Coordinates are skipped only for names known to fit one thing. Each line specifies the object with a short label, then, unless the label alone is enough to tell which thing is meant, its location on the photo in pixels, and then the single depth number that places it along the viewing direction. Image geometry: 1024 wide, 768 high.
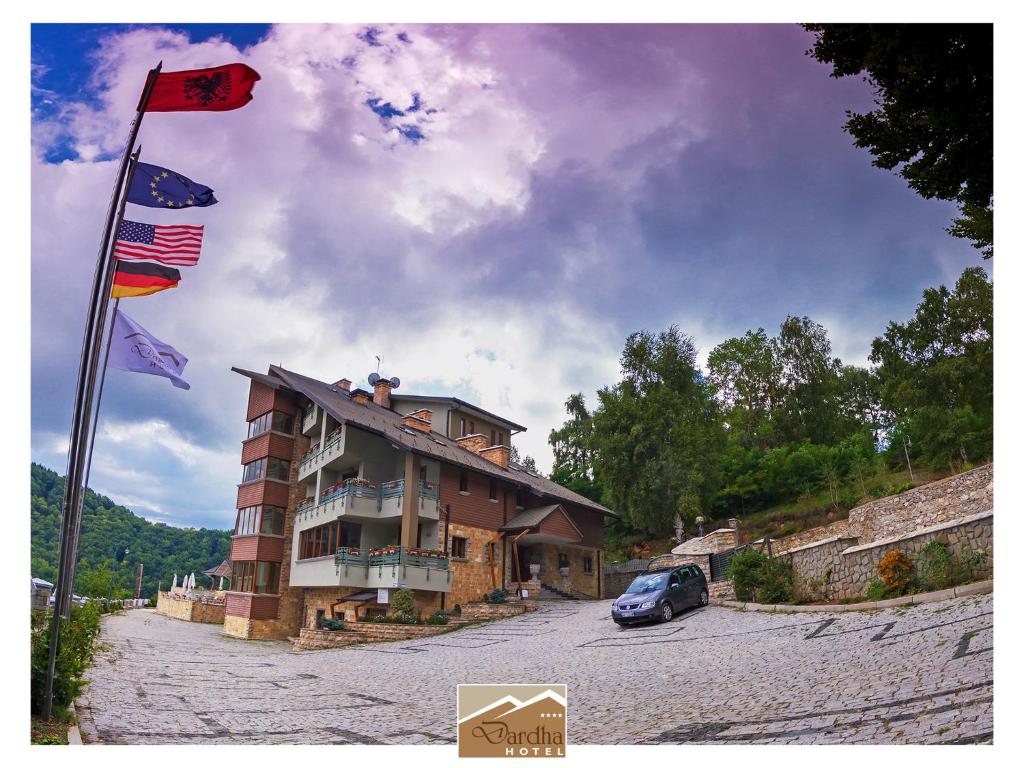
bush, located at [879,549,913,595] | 8.58
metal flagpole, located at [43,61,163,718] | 4.96
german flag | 5.86
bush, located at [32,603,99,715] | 4.89
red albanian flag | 5.68
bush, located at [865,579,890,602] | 8.70
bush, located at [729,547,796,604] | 10.90
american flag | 5.83
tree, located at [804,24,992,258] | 5.38
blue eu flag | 5.85
